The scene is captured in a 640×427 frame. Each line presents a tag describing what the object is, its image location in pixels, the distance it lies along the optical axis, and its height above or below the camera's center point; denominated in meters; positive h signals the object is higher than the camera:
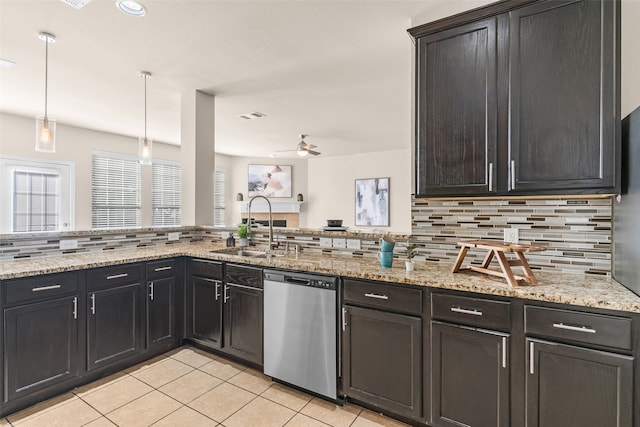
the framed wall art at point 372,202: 7.66 +0.29
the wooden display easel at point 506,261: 1.72 -0.25
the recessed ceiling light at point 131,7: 2.18 +1.44
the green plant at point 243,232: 3.31 -0.19
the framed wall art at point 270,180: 8.59 +0.90
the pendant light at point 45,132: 2.50 +0.64
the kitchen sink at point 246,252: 3.11 -0.38
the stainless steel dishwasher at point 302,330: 2.15 -0.83
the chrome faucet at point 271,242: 3.10 -0.27
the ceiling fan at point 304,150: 5.49 +1.11
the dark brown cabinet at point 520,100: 1.68 +0.67
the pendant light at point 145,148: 3.40 +0.69
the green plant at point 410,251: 2.13 -0.25
